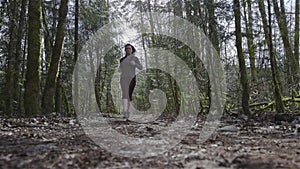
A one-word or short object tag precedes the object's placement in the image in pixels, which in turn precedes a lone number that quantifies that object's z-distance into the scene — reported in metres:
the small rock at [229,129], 5.87
